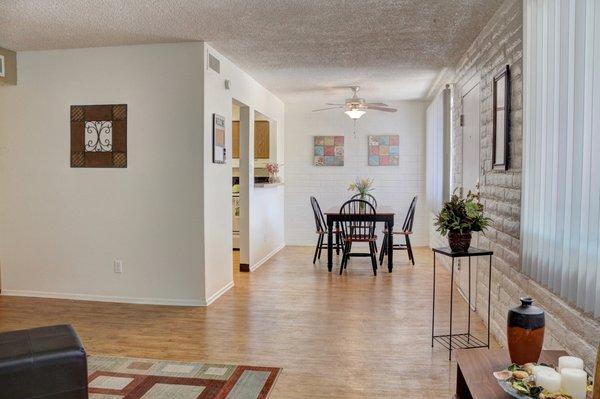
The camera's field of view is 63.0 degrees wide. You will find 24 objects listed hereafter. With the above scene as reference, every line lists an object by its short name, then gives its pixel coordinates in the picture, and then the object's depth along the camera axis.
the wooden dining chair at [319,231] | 6.89
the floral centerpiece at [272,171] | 7.50
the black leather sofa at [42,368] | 2.17
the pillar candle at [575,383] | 1.53
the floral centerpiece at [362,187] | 7.23
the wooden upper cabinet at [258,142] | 7.90
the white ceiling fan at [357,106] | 6.80
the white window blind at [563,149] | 2.00
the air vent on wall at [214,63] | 4.82
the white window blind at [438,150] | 5.99
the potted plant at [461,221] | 3.29
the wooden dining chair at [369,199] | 8.32
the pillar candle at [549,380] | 1.56
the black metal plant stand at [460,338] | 3.34
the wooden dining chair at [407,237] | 6.86
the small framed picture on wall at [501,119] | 3.37
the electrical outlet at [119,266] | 4.87
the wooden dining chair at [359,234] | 6.25
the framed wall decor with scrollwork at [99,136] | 4.83
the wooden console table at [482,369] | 1.72
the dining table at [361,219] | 6.32
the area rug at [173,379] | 2.76
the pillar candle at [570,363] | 1.66
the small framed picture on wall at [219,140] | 4.91
